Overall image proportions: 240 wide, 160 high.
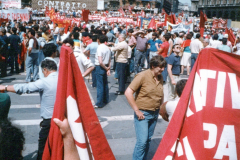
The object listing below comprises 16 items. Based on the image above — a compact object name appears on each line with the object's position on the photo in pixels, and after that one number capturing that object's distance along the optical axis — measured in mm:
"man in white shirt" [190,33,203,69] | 10508
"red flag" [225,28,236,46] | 11230
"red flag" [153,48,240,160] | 2350
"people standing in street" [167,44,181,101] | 6434
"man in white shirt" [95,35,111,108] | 6844
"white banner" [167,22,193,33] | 15888
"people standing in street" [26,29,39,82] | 8773
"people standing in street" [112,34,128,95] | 7869
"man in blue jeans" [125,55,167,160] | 3684
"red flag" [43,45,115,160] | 2203
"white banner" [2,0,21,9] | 23927
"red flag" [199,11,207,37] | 12842
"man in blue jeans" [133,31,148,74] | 10203
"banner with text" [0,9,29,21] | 18391
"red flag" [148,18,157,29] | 15645
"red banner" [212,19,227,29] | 22459
